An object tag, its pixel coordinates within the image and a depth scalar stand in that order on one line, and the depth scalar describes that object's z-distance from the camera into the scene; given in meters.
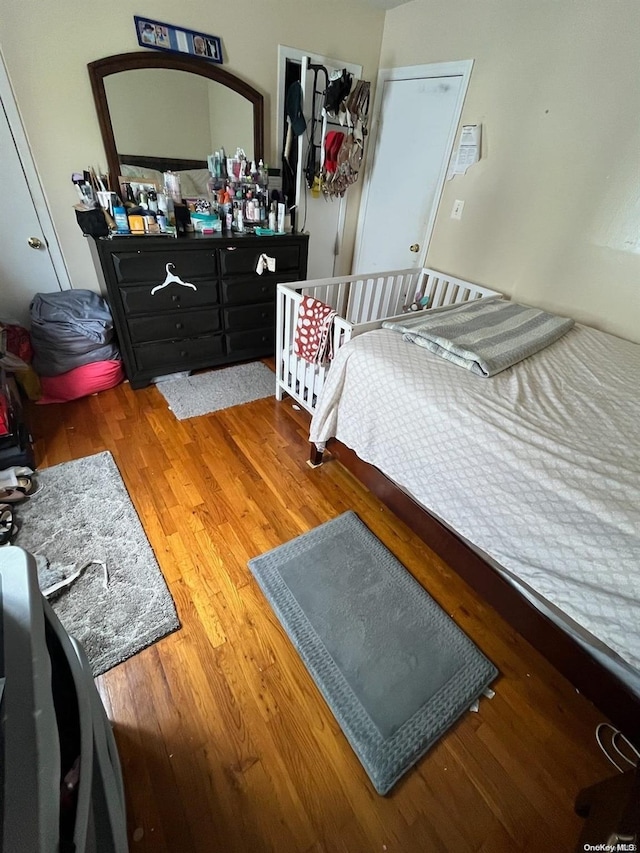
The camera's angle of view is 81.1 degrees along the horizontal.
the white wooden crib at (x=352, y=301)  2.09
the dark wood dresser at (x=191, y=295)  2.13
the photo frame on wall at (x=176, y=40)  2.03
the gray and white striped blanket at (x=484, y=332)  1.49
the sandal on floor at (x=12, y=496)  1.68
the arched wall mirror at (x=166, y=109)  2.09
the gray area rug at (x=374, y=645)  1.14
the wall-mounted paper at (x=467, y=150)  2.27
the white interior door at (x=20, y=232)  1.98
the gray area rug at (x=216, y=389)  2.43
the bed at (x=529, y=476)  0.98
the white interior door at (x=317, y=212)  2.57
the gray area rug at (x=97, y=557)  1.30
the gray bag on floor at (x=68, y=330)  2.21
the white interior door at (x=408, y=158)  2.44
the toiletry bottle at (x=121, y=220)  2.06
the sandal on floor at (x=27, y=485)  1.72
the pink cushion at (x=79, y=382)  2.31
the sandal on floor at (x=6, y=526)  1.52
